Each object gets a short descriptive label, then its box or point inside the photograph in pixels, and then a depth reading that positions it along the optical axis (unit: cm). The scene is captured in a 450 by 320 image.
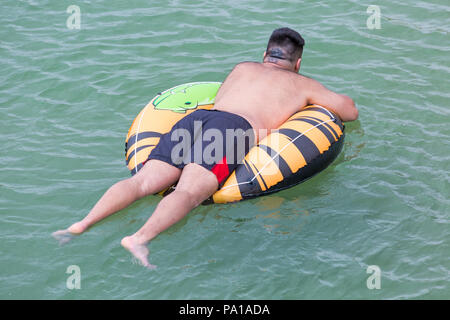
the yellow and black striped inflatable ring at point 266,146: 985
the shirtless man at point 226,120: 899
